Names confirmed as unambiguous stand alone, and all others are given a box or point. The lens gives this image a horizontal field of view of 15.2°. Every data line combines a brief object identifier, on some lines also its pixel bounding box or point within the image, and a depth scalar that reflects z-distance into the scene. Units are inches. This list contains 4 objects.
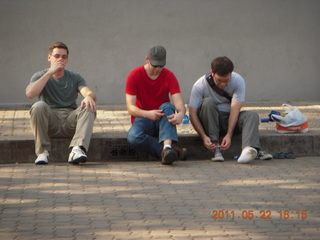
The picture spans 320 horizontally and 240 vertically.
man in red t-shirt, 504.6
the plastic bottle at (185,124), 617.0
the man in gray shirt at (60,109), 501.5
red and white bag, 558.1
